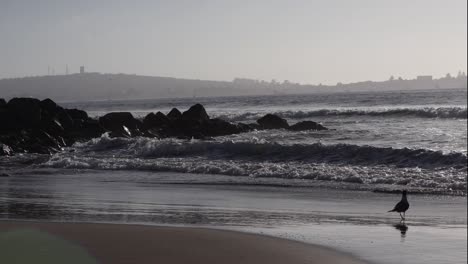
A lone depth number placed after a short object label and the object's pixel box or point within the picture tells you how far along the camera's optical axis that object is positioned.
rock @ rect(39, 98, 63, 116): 30.93
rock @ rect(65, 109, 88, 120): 33.81
